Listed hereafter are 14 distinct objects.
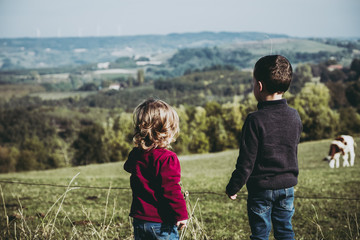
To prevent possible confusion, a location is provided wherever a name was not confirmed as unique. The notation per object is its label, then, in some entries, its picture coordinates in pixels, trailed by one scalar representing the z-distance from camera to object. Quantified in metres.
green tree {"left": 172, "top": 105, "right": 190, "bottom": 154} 53.31
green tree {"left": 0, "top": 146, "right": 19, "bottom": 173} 53.88
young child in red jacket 2.95
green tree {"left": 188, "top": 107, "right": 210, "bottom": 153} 53.41
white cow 18.59
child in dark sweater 3.13
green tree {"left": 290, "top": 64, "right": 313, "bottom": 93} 59.55
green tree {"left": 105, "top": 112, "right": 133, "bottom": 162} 55.00
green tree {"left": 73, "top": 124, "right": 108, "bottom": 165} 57.47
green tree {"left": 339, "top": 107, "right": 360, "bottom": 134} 49.34
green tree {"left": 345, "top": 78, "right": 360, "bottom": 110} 66.25
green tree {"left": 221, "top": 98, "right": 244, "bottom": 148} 52.03
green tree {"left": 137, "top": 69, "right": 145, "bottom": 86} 176.69
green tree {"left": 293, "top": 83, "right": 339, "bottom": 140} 47.19
